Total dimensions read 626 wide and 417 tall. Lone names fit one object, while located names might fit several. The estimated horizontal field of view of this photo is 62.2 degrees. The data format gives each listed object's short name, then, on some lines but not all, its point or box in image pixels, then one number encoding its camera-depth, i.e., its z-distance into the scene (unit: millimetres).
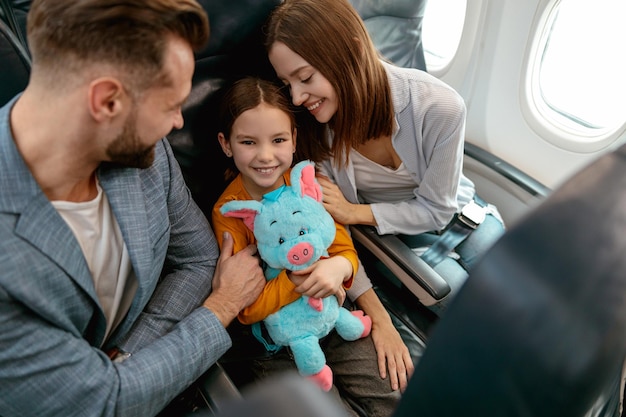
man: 1022
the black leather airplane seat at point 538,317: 530
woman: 1543
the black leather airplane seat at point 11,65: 1254
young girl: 1552
